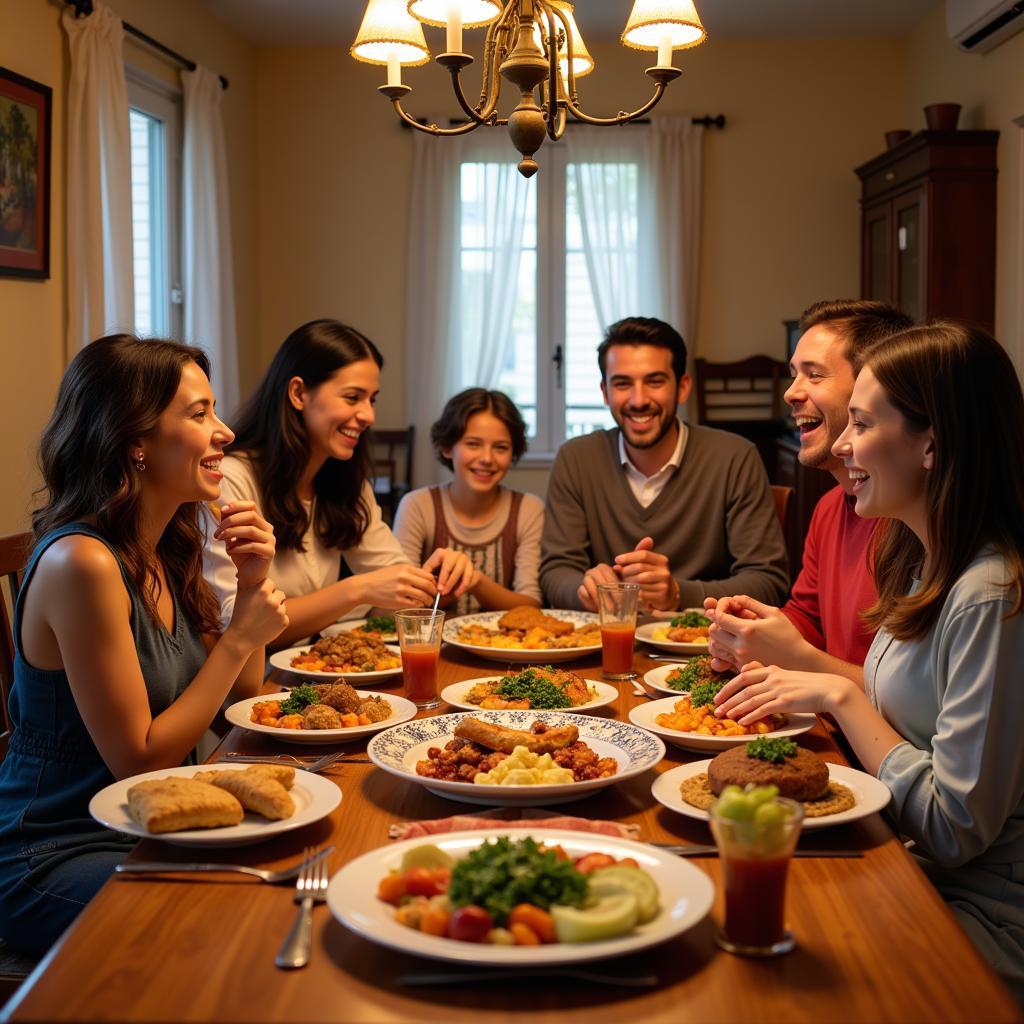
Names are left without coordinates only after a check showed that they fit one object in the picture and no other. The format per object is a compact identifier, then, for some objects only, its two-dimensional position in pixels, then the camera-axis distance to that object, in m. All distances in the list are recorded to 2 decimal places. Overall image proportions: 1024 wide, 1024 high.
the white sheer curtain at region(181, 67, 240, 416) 5.36
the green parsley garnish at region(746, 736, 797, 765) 1.37
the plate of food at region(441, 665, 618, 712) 1.83
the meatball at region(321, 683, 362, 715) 1.79
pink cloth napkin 1.30
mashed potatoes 1.42
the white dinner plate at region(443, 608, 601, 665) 2.22
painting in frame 3.79
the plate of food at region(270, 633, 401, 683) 2.08
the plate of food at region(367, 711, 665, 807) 1.42
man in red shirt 2.24
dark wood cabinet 4.91
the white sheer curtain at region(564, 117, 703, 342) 6.40
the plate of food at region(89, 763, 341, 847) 1.27
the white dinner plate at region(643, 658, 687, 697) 1.96
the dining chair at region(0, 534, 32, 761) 2.08
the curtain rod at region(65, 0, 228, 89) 4.15
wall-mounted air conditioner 4.55
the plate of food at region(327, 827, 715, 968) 0.99
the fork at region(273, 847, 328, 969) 1.03
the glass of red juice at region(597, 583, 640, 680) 2.07
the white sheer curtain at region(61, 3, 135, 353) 4.14
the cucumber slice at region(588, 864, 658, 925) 1.04
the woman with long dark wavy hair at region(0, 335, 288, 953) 1.65
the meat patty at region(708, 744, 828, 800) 1.34
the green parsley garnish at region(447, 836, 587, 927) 1.03
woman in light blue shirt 1.41
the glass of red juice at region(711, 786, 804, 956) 1.03
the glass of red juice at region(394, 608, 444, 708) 1.88
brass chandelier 2.03
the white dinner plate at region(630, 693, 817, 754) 1.62
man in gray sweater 3.15
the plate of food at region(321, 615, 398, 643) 2.37
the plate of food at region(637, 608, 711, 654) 2.30
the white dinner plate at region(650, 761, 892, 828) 1.31
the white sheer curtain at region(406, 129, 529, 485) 6.45
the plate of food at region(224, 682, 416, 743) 1.70
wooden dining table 0.95
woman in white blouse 2.74
